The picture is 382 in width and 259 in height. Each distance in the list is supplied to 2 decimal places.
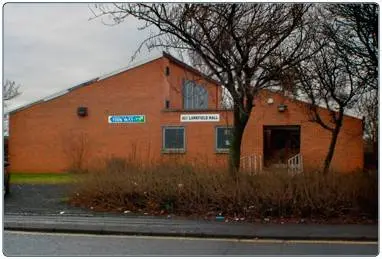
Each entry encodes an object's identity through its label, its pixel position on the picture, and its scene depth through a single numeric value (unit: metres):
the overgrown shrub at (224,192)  9.69
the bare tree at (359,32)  8.80
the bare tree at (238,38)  10.44
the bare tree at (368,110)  11.08
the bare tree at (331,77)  11.04
